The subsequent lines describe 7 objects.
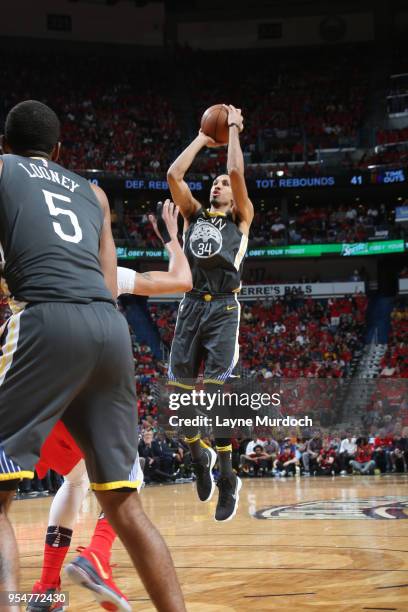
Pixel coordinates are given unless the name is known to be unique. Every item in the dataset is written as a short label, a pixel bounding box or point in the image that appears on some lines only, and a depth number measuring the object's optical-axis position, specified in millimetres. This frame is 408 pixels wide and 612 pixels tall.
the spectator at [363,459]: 22797
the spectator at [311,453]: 22938
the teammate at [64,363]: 3193
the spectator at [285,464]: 22641
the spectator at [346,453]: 22984
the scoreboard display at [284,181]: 35000
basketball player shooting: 7125
